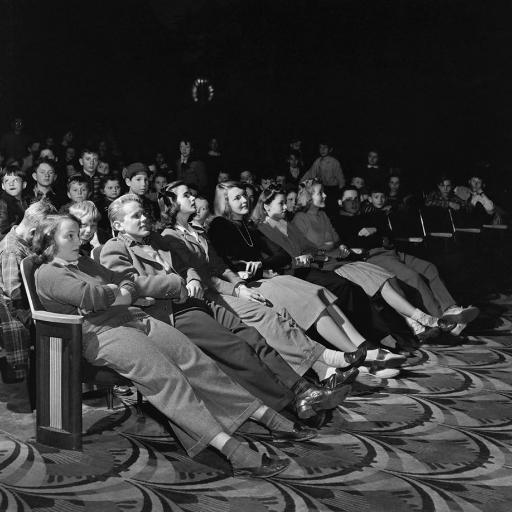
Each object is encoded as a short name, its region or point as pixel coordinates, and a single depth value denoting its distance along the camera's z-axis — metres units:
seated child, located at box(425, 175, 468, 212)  7.38
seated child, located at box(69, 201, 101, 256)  3.71
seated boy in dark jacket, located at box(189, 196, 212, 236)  4.38
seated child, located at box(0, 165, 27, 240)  4.71
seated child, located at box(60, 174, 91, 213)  4.68
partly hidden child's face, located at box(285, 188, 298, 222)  5.91
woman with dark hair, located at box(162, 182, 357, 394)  3.81
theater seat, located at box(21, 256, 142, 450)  3.10
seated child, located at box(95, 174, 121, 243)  5.04
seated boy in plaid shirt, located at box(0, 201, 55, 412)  3.79
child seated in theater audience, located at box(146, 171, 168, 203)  6.37
